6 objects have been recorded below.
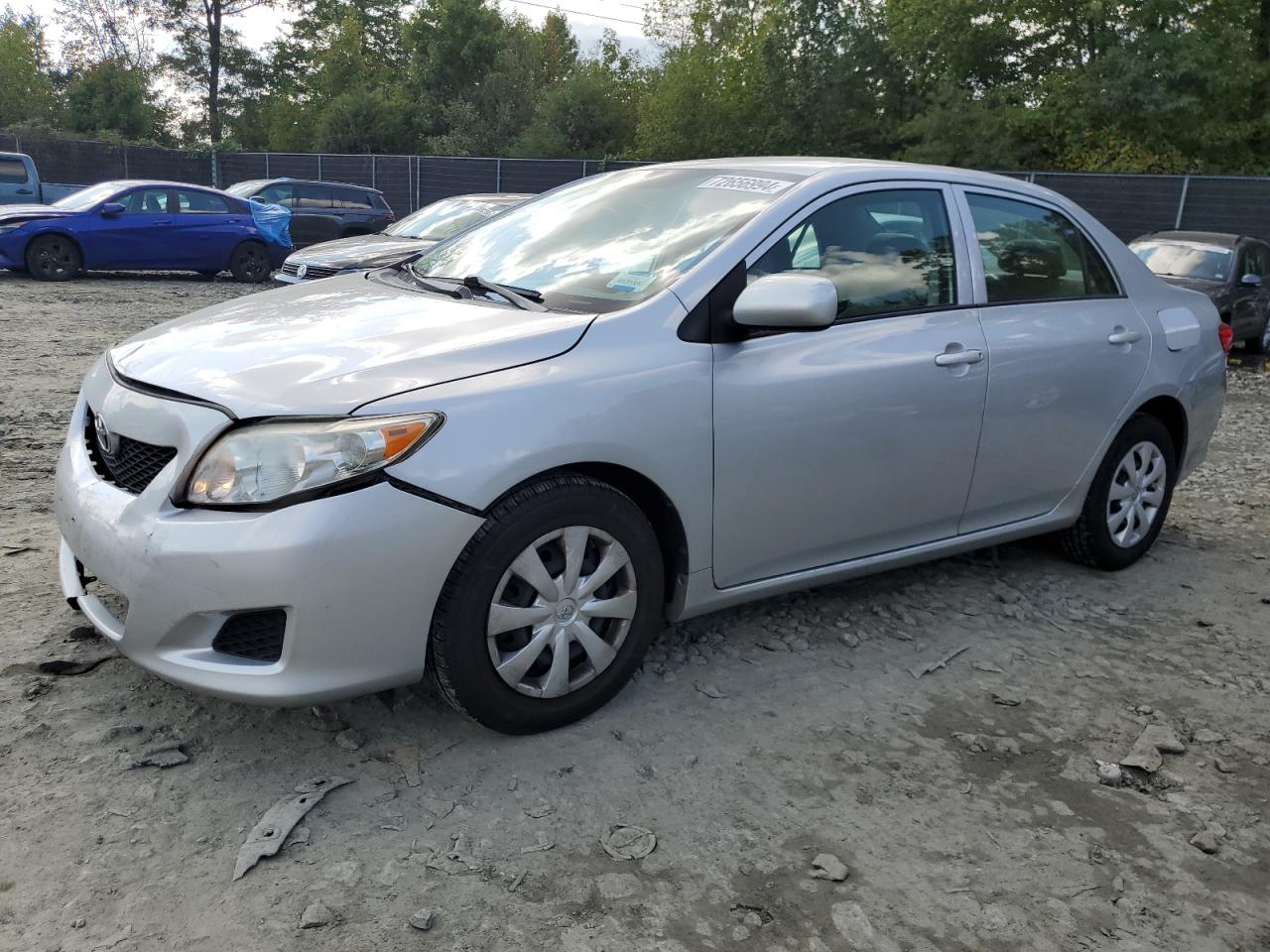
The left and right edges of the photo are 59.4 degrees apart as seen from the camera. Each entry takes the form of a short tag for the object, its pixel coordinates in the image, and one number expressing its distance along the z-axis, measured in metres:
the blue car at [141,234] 14.12
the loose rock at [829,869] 2.57
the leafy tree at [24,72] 45.03
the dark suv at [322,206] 19.05
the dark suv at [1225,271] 12.39
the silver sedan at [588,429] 2.66
